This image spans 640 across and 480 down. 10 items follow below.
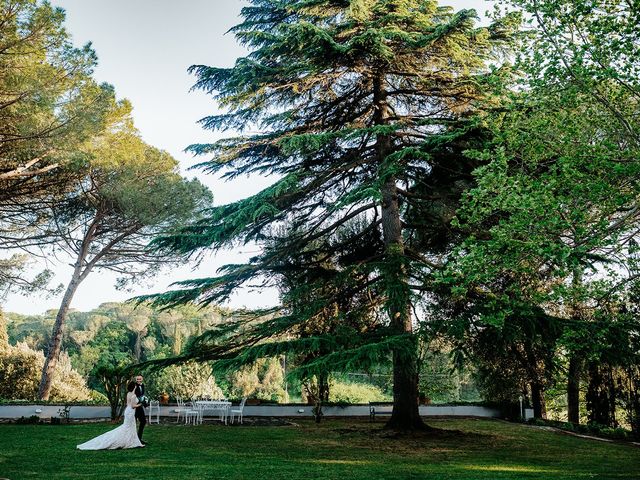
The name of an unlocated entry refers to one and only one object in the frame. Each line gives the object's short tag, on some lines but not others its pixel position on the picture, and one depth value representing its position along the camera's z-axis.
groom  10.05
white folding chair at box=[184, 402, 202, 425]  14.50
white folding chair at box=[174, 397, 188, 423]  15.28
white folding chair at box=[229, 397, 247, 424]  14.38
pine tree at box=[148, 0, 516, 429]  10.38
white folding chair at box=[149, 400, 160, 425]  14.70
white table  14.44
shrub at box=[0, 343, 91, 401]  21.62
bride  9.05
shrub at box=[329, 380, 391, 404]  31.01
